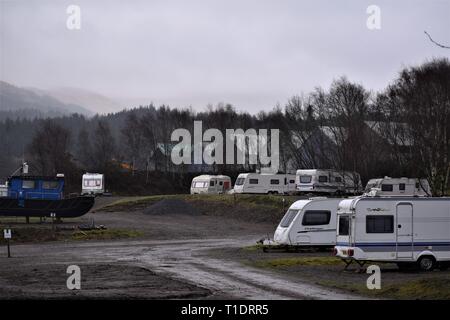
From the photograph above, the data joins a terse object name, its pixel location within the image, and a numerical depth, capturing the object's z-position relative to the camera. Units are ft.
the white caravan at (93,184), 255.29
